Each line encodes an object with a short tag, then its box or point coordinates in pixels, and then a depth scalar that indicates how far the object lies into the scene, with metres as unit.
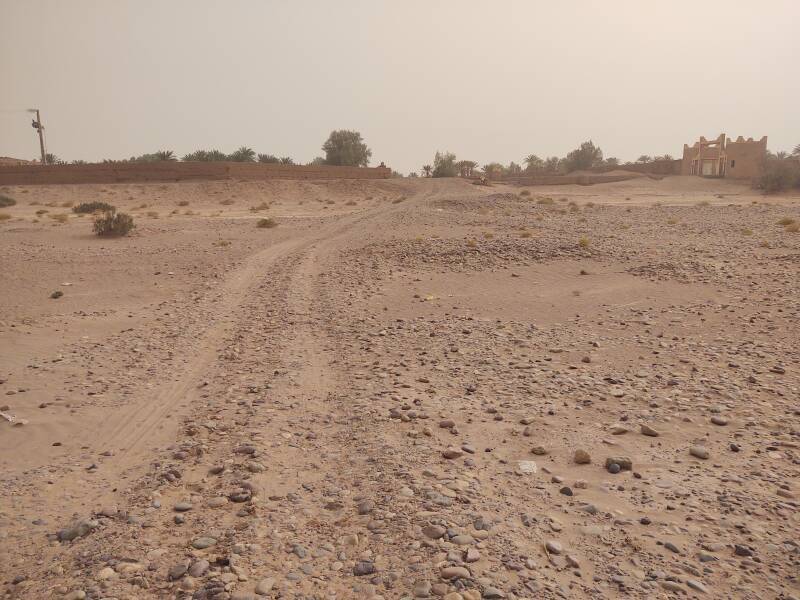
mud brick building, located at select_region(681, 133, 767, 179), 53.05
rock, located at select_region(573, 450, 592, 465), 4.75
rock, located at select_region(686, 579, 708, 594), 3.23
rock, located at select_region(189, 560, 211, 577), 3.37
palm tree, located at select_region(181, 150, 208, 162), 59.09
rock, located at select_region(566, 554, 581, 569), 3.43
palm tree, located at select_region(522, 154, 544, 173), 80.38
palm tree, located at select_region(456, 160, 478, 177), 69.50
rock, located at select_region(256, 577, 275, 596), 3.23
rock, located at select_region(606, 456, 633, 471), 4.63
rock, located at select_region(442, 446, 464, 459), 4.81
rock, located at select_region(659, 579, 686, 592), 3.24
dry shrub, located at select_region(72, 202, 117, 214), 29.55
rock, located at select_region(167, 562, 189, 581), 3.35
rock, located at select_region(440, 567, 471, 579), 3.31
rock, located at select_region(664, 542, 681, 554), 3.56
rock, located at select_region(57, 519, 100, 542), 3.75
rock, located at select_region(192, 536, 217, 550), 3.63
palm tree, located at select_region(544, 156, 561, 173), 77.50
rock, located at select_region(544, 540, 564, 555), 3.56
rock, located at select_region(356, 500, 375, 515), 4.02
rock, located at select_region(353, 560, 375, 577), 3.41
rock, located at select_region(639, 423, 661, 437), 5.23
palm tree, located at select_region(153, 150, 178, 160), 57.27
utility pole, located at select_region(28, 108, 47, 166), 58.88
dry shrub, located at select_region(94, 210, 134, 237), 19.39
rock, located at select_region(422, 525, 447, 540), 3.70
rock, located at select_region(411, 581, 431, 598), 3.20
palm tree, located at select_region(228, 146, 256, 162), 62.34
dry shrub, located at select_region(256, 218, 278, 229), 23.12
